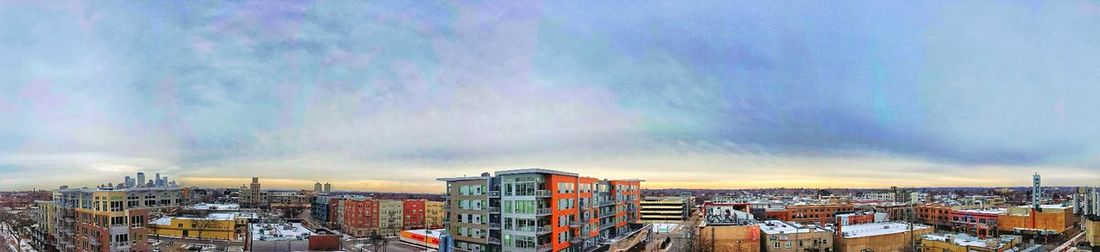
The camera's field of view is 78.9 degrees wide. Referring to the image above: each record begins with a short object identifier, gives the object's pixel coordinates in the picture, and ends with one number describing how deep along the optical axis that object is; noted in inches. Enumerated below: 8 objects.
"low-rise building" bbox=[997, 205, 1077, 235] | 2297.0
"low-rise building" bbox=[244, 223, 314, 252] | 1628.9
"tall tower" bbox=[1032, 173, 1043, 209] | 2615.7
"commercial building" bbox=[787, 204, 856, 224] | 2961.9
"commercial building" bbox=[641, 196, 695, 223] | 3107.8
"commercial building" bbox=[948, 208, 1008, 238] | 2524.6
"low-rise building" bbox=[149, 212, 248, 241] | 2471.7
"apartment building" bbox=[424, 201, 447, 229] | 3319.4
